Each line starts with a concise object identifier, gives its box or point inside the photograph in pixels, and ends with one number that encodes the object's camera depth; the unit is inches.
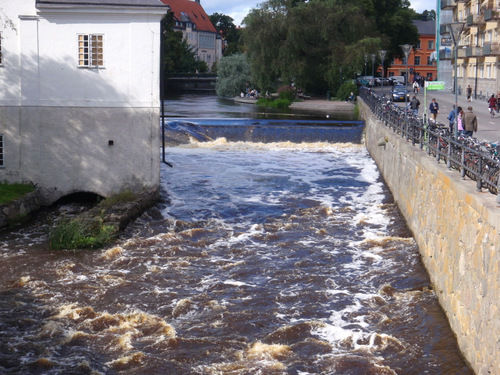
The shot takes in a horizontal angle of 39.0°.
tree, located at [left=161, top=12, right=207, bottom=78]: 3764.8
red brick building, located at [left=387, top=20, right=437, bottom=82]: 4441.4
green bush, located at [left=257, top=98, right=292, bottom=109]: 2403.5
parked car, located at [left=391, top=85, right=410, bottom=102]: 2017.8
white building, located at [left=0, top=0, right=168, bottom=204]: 823.1
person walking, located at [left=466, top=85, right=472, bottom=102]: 1967.3
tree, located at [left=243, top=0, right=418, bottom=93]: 2413.9
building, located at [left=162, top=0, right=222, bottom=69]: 5442.9
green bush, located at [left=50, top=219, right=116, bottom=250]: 681.0
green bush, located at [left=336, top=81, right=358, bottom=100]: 2477.9
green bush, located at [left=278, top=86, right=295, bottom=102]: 2493.8
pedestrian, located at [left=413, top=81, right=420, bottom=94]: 2108.8
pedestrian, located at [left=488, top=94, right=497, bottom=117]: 1453.0
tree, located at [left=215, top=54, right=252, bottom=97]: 3011.8
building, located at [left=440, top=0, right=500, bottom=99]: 2125.4
